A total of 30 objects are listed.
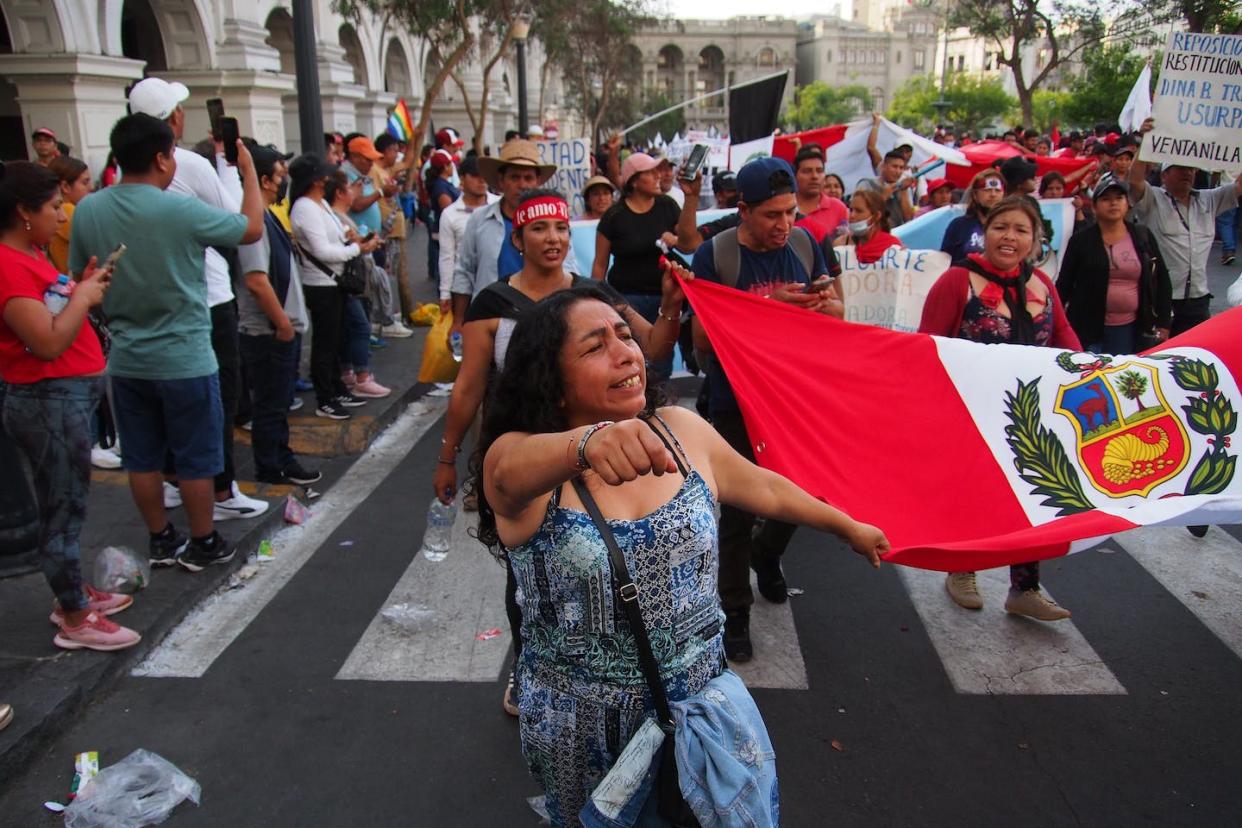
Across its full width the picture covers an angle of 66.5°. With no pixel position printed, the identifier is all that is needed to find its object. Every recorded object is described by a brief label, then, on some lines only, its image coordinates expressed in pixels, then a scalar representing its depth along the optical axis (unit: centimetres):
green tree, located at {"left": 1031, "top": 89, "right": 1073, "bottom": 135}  6104
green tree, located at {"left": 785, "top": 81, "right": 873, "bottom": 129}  11394
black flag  1009
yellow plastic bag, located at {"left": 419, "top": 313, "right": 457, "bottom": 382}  531
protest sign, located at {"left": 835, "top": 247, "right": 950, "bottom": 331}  654
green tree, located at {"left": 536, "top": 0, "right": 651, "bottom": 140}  2886
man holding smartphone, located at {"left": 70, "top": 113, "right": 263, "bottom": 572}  417
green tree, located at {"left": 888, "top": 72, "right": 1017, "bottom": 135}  6905
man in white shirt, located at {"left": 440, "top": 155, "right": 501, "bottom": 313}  775
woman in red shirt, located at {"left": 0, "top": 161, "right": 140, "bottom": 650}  364
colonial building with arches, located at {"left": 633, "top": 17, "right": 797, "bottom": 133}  12685
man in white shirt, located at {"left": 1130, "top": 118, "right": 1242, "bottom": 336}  655
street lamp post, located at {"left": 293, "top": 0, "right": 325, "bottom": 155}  802
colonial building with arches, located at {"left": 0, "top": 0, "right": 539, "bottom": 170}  1202
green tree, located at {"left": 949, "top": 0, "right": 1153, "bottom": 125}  2898
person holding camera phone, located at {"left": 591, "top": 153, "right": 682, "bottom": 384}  681
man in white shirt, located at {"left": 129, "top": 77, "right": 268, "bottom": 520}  496
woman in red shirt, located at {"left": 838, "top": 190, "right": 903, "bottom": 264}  690
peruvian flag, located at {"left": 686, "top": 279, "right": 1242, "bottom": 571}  350
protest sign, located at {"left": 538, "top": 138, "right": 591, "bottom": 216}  1135
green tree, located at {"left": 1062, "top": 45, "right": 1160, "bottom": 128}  2845
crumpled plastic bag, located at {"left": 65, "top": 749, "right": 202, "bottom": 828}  318
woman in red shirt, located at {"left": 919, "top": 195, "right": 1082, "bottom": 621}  429
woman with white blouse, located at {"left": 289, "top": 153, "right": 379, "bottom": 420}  701
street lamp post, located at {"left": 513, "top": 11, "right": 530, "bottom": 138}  1923
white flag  988
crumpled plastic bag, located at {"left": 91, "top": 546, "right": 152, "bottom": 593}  449
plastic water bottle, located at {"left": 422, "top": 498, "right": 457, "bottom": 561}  511
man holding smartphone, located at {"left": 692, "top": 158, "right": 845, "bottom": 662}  404
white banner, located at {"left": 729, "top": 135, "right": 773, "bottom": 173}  1027
